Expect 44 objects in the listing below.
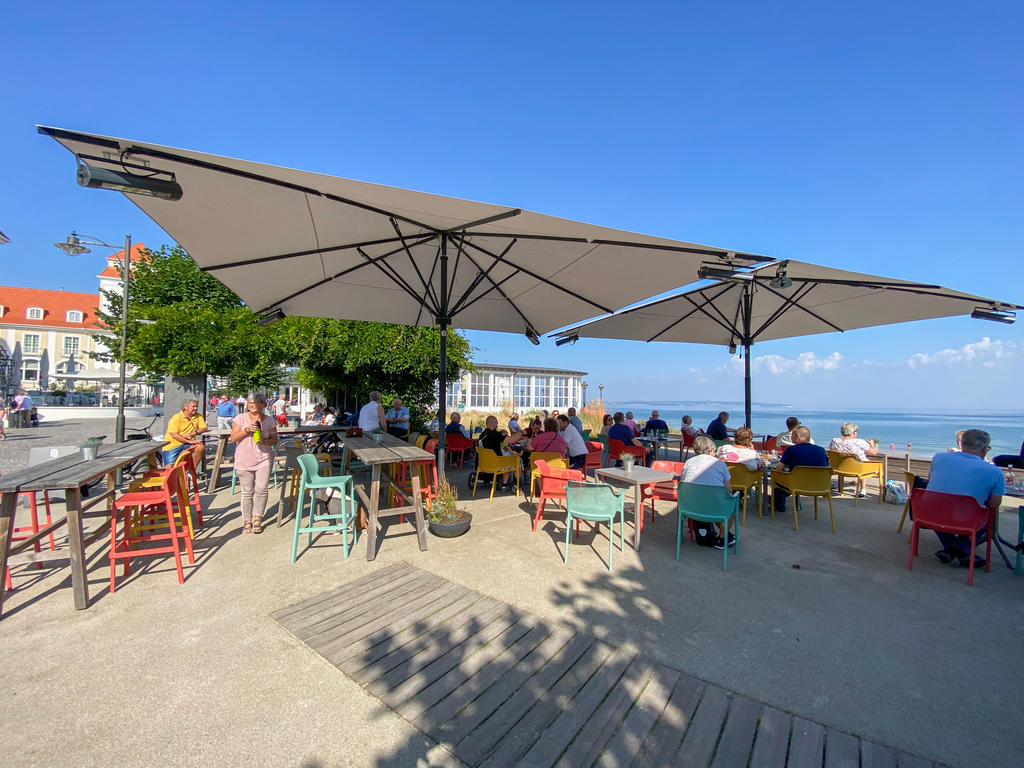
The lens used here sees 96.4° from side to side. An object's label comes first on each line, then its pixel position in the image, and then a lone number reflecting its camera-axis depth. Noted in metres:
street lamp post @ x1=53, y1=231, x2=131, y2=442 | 8.12
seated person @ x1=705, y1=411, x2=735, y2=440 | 8.88
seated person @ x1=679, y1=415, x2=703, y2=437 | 9.46
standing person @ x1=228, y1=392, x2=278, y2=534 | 4.82
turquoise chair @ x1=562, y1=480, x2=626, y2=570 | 3.98
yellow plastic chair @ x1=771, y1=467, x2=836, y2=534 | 5.07
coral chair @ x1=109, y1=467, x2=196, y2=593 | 3.53
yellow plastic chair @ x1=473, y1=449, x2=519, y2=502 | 6.19
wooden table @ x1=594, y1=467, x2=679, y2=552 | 4.28
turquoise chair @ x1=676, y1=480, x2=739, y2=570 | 4.04
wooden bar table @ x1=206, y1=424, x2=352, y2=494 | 6.80
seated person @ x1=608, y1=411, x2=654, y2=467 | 8.07
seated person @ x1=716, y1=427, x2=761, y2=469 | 5.25
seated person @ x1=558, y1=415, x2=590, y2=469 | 6.52
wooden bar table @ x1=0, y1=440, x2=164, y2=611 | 2.97
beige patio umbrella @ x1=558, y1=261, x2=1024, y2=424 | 5.18
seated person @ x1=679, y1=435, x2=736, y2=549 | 4.31
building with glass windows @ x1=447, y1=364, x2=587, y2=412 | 26.59
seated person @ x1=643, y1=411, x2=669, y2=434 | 9.53
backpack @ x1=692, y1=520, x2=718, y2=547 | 4.57
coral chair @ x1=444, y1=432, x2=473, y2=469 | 8.00
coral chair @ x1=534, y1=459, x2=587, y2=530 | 4.84
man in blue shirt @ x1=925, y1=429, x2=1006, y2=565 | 3.80
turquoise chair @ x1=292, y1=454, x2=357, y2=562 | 3.96
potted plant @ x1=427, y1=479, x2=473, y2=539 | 4.60
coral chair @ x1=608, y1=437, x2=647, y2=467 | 7.74
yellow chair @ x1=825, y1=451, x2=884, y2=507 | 6.16
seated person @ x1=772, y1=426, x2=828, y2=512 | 5.40
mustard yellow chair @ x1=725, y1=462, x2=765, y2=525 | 5.22
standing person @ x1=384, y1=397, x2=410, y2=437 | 8.48
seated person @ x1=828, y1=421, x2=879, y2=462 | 6.55
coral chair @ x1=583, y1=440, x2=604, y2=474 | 6.76
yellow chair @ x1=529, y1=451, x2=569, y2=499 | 5.62
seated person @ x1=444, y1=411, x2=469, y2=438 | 8.24
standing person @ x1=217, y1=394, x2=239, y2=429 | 13.66
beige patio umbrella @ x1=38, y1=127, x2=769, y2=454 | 2.86
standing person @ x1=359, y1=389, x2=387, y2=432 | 7.11
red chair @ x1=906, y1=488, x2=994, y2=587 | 3.72
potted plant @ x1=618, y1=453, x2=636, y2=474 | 4.91
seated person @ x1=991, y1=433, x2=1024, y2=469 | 5.08
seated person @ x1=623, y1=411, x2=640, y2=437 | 9.79
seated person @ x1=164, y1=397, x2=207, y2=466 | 6.03
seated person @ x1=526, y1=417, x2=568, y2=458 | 5.98
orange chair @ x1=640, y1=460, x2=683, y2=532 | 5.05
